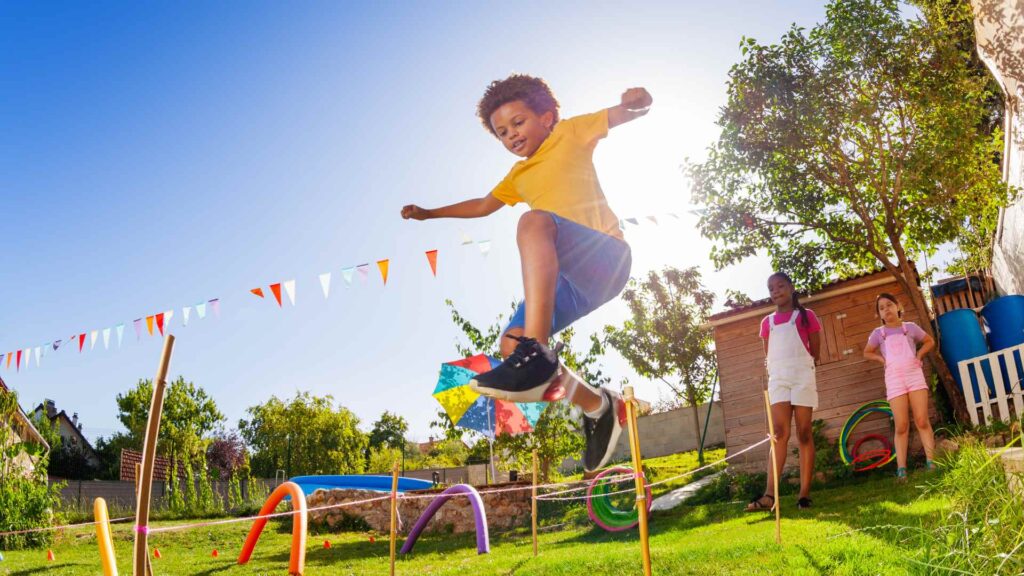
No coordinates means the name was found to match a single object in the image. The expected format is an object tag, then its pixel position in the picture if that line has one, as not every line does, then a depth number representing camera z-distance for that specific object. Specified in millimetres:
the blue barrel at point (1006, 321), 7930
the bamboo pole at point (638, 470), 2156
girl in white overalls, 5719
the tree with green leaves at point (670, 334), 19234
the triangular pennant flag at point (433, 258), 6692
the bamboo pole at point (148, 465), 1515
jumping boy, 2037
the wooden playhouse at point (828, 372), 10109
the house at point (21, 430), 10124
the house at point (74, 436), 39156
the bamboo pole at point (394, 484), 4811
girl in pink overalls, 5801
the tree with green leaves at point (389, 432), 51094
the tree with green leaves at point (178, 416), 32656
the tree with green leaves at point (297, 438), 38312
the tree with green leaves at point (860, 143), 8562
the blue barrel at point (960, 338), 8414
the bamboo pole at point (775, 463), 4465
